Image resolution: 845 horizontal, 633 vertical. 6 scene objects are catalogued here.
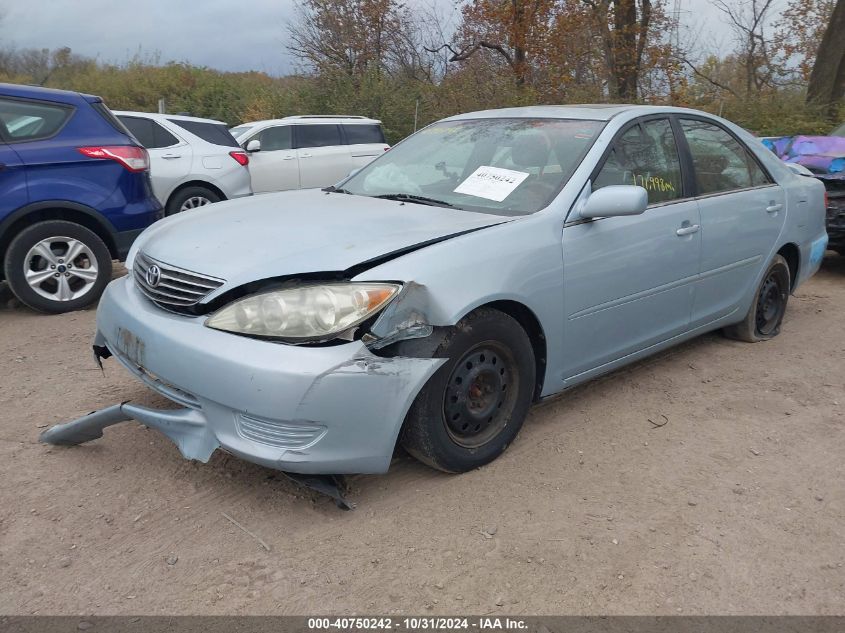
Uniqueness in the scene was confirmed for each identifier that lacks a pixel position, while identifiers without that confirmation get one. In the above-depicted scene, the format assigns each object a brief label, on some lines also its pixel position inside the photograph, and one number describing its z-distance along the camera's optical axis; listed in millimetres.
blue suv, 5441
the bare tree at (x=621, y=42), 17641
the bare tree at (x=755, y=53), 23203
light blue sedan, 2658
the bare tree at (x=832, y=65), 14312
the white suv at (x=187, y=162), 8188
